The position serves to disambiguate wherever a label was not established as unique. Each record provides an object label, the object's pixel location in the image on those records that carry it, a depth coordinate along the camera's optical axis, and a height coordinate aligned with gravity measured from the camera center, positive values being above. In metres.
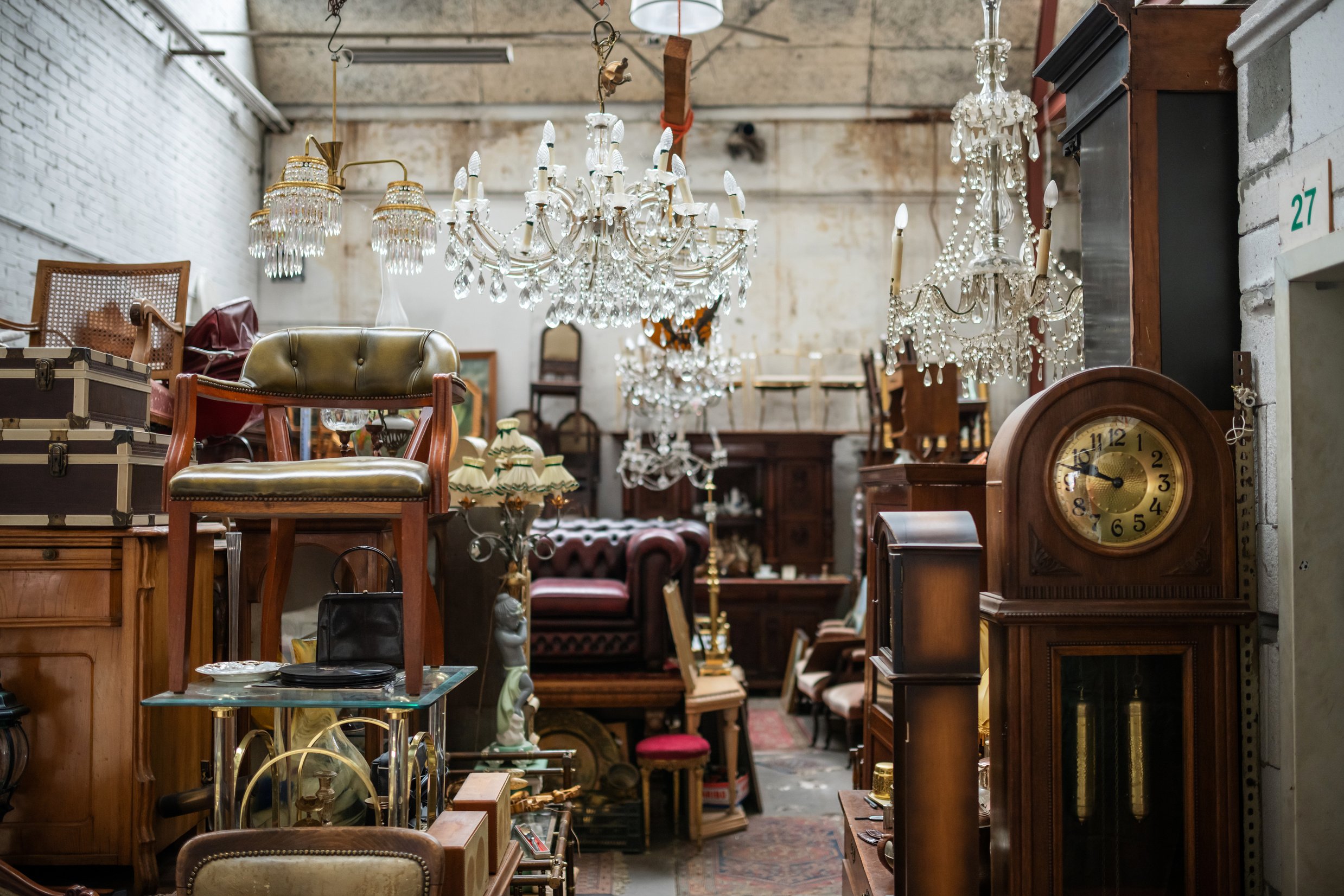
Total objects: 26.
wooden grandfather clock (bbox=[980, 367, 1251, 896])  2.35 -0.37
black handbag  2.48 -0.35
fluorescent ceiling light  8.45 +3.65
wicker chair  5.11 +0.93
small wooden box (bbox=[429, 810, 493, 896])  2.12 -0.79
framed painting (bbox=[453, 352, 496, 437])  9.57 +1.00
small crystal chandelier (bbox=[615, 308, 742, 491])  6.73 +0.71
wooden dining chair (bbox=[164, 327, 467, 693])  2.44 +0.04
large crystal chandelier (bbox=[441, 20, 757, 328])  3.70 +0.96
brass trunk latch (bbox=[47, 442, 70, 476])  2.89 +0.07
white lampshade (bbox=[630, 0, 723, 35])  4.57 +2.18
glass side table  2.22 -0.53
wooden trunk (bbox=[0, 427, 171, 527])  2.88 +0.01
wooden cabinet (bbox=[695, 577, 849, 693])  8.92 -1.10
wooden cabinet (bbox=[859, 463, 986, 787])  3.67 -0.03
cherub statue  3.88 -0.73
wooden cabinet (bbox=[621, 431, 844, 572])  9.18 -0.10
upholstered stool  5.07 -1.36
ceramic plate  2.34 -0.44
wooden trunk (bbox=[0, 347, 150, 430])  2.91 +0.28
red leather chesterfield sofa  5.36 -0.70
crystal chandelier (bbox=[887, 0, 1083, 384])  3.28 +0.71
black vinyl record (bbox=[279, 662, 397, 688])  2.26 -0.43
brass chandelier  4.99 +1.40
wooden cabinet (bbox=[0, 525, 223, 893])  2.83 -0.59
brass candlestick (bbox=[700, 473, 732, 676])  5.80 -0.90
